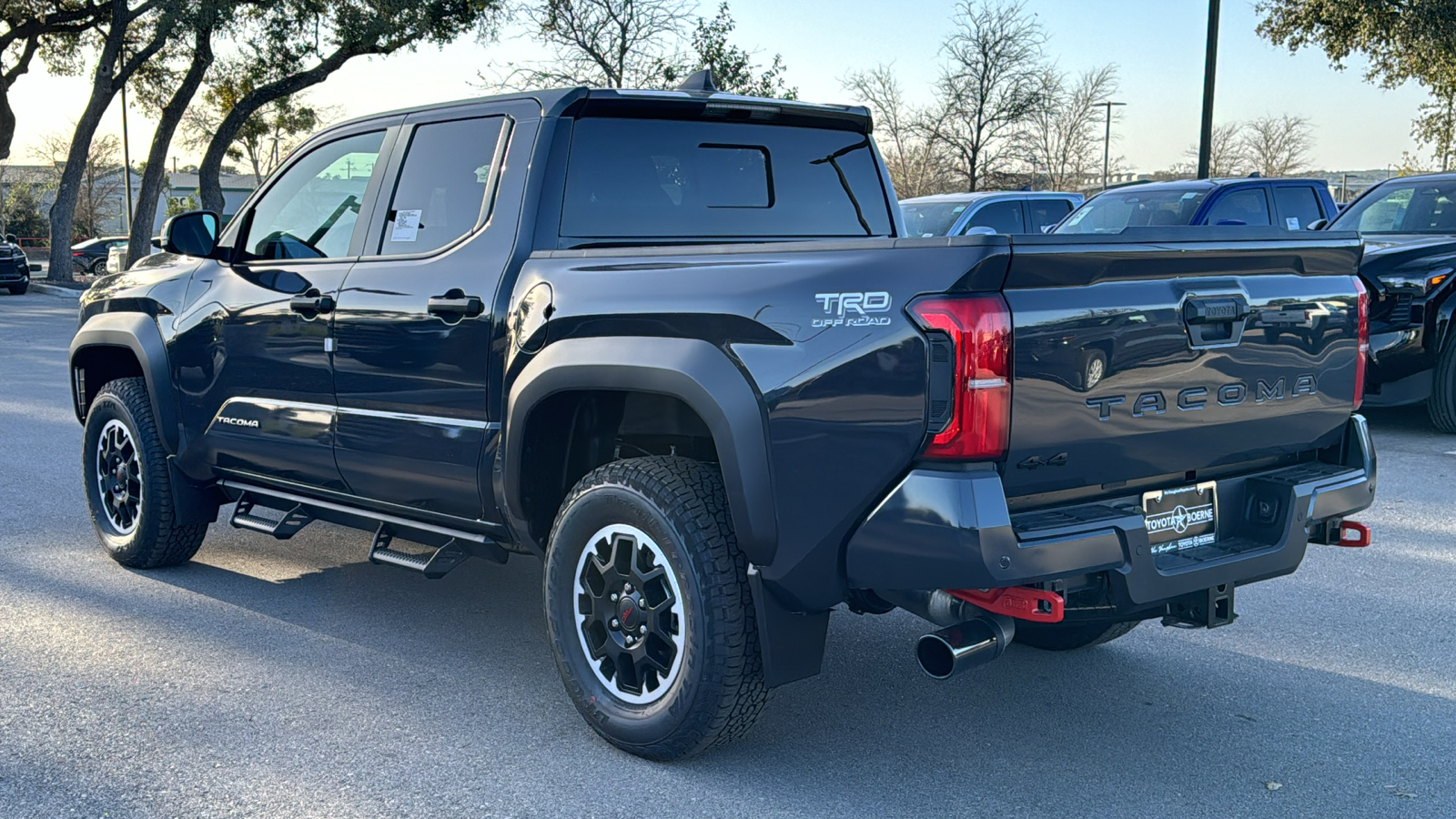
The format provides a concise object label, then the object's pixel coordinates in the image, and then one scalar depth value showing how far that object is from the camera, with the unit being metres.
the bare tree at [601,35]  25.09
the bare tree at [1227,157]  49.84
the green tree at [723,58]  25.11
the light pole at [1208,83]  18.34
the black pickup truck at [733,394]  3.14
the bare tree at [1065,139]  33.44
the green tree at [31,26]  30.02
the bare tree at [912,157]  34.28
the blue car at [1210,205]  12.16
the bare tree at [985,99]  32.16
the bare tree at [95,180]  55.78
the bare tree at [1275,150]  49.12
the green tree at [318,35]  28.17
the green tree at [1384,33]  22.44
